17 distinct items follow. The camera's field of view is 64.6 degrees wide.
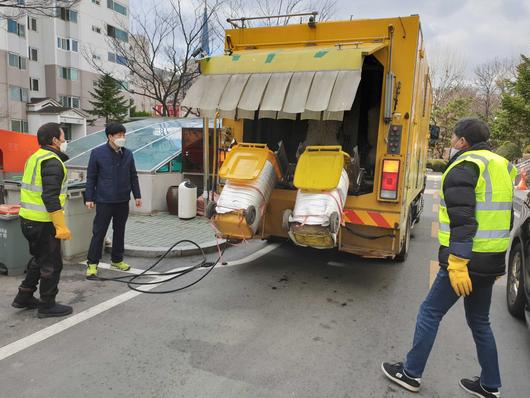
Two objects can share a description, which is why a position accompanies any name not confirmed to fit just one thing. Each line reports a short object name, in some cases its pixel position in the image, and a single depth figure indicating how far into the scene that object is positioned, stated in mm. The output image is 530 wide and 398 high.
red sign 21819
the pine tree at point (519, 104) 20953
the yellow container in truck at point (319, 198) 4023
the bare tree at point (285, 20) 16891
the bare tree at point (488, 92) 42562
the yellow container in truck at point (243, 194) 4316
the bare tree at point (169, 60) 17344
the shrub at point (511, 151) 28312
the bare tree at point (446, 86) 41406
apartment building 31141
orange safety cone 15592
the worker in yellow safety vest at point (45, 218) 3822
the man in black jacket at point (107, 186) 5090
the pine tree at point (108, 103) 34312
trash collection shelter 8974
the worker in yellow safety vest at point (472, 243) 2604
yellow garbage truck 4219
